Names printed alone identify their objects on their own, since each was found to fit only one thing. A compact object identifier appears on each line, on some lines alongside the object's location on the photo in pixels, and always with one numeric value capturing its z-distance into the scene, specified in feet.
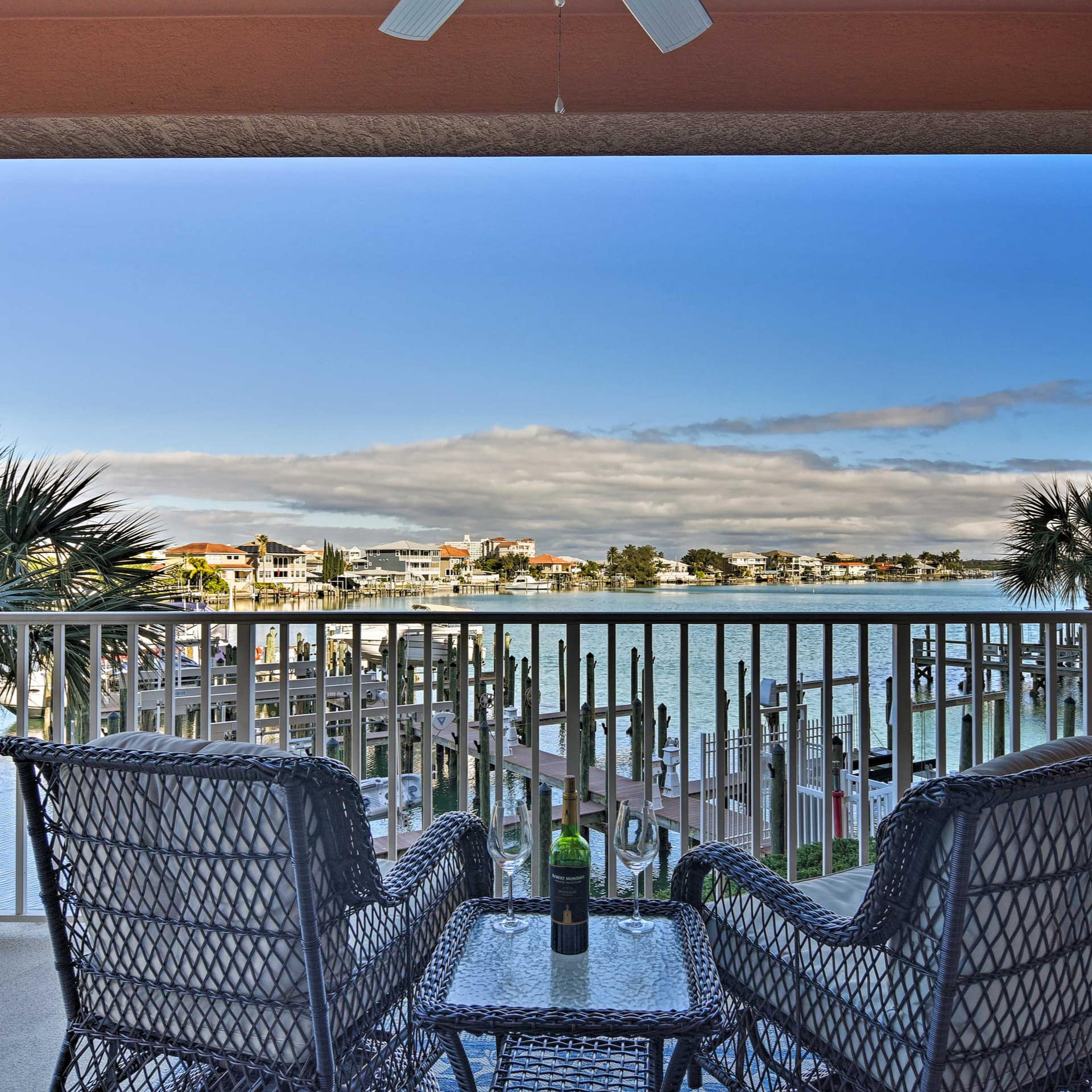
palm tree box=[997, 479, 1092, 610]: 18.28
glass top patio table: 3.90
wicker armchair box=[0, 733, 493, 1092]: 3.84
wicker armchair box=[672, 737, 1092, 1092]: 3.50
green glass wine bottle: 4.57
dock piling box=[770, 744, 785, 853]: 15.71
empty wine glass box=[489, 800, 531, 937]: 5.02
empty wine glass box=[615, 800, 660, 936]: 4.90
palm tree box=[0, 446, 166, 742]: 12.34
